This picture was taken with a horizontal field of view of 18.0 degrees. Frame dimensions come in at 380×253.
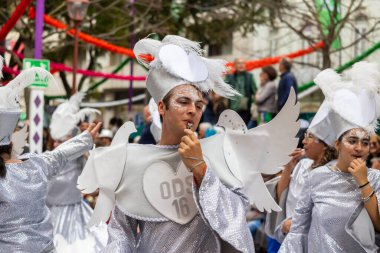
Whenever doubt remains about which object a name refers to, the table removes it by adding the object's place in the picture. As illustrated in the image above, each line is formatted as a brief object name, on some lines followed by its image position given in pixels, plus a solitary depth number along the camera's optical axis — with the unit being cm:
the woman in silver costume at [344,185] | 756
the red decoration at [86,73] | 2240
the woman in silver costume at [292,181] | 880
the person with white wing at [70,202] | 1179
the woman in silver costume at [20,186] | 759
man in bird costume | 595
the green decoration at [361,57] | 1778
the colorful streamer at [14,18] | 1632
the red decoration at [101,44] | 2308
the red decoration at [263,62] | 2255
